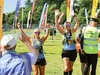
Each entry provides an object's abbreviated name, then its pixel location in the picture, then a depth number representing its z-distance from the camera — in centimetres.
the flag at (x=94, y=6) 1913
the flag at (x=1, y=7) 912
